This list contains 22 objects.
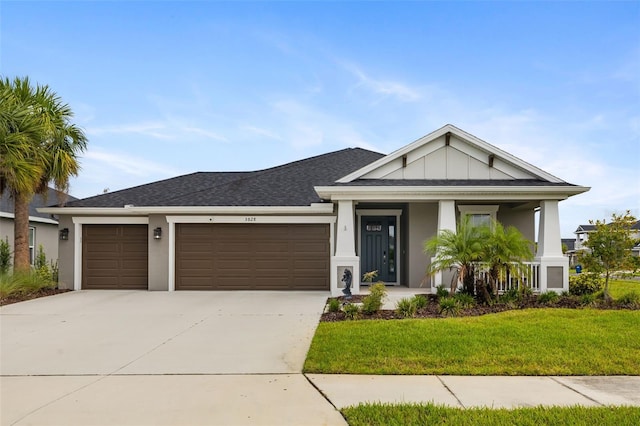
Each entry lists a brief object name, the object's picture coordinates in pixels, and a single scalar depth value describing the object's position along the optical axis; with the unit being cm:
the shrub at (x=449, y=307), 844
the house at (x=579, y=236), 4997
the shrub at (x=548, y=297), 957
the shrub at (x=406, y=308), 826
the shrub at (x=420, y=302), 881
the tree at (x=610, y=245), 948
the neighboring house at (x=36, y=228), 1617
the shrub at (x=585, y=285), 1070
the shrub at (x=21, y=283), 1126
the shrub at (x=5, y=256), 1391
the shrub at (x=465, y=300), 898
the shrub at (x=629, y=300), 920
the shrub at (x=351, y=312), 813
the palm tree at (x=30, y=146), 1168
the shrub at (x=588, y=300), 934
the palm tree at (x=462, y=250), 928
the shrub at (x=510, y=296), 949
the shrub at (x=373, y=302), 830
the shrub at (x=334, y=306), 858
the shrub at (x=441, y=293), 975
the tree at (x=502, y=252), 920
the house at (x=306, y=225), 1150
